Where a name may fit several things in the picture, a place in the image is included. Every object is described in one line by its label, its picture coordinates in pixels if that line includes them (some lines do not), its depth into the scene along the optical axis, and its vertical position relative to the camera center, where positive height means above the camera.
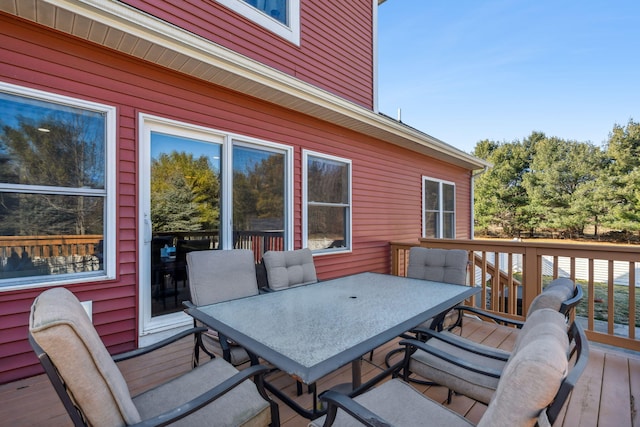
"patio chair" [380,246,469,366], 3.10 -0.56
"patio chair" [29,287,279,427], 0.94 -0.57
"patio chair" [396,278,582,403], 1.49 -0.88
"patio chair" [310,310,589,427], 0.78 -0.48
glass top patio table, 1.31 -0.62
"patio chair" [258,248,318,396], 2.89 -0.56
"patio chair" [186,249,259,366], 2.38 -0.55
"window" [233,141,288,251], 3.70 +0.21
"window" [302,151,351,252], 4.52 +0.16
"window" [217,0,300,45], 3.79 +2.66
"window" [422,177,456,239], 7.20 +0.12
